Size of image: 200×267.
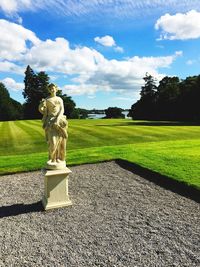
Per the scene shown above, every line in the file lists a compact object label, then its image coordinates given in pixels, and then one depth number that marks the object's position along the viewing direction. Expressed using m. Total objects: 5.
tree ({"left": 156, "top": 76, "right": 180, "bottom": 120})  44.18
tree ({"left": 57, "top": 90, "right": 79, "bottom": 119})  62.01
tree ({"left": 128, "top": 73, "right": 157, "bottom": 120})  50.75
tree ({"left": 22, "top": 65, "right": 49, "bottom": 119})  57.03
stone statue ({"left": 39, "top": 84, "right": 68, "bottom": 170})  6.11
